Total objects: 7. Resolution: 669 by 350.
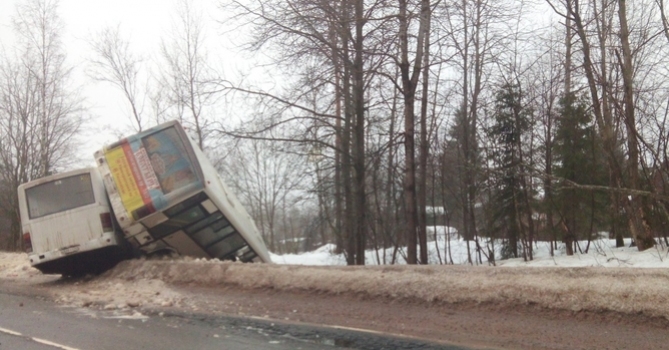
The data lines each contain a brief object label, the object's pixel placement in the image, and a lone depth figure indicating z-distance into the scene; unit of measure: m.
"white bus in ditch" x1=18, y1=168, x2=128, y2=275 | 12.18
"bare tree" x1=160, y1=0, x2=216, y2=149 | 24.24
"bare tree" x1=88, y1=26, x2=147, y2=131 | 33.17
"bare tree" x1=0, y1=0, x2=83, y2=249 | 32.28
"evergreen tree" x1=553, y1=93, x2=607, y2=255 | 18.30
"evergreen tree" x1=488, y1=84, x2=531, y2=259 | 19.56
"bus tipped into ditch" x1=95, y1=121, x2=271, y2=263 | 11.96
